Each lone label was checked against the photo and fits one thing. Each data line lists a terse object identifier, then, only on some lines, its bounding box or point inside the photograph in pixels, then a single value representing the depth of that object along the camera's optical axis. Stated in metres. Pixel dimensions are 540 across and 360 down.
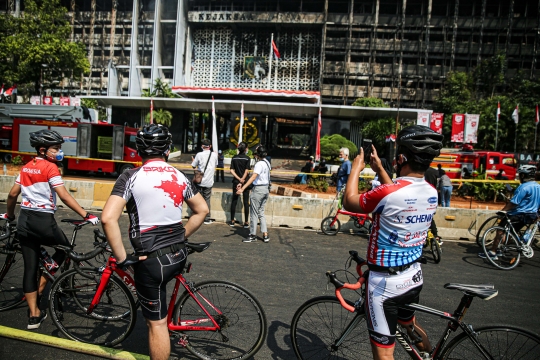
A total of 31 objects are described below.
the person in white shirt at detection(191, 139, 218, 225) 9.11
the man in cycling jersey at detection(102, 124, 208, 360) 2.61
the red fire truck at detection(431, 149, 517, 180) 20.71
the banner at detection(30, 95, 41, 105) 38.83
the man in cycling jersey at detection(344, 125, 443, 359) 2.40
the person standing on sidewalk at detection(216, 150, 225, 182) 19.88
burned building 56.03
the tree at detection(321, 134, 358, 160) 25.50
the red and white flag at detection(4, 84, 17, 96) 33.66
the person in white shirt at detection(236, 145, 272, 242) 7.84
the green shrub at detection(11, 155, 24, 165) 20.72
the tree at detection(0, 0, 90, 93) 35.38
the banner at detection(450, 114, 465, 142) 34.38
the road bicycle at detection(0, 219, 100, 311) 3.87
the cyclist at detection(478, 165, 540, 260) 6.97
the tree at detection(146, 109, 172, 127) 34.94
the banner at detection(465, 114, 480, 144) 33.78
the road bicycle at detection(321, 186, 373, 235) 8.92
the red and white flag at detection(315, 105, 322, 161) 22.78
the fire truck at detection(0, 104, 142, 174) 19.55
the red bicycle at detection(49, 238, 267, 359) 3.12
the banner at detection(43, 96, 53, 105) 39.43
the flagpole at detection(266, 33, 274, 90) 54.06
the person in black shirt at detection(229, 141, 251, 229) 9.05
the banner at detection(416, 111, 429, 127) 28.69
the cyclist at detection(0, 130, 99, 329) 3.74
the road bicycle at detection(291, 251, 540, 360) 2.45
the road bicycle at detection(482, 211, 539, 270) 6.98
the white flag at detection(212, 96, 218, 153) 16.77
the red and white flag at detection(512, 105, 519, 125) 34.91
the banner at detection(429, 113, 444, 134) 33.62
